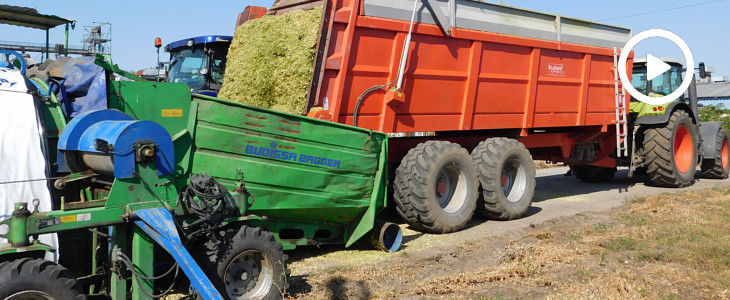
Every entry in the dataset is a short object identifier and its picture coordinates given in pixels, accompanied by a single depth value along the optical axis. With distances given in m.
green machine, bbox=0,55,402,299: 3.88
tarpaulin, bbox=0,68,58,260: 4.04
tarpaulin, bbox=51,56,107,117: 4.57
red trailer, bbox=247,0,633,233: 6.65
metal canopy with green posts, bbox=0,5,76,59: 8.66
